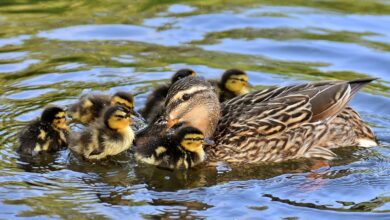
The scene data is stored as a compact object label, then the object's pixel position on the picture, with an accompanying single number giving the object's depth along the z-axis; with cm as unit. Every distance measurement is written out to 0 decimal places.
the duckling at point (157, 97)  1739
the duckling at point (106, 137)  1550
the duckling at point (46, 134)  1553
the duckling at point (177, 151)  1498
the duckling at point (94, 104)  1698
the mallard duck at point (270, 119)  1550
